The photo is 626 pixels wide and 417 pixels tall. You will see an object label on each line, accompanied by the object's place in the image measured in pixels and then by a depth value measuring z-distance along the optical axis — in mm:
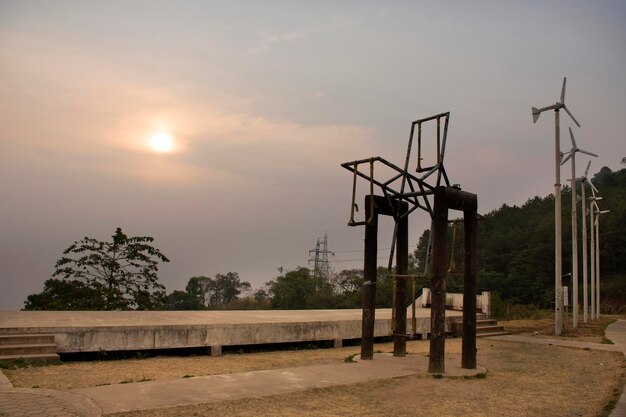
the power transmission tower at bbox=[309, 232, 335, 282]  58075
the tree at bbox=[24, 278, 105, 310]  18250
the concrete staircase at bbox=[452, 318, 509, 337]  16000
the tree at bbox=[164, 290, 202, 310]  44000
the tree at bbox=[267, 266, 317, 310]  43244
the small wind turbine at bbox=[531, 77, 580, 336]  17875
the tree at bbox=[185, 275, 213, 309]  47625
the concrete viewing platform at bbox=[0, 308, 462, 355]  8961
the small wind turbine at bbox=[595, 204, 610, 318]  29731
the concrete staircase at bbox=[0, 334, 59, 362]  8133
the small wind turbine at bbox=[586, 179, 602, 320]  28556
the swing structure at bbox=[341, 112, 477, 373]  8711
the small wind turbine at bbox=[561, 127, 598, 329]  20250
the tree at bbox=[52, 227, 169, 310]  19031
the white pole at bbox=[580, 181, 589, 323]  25031
